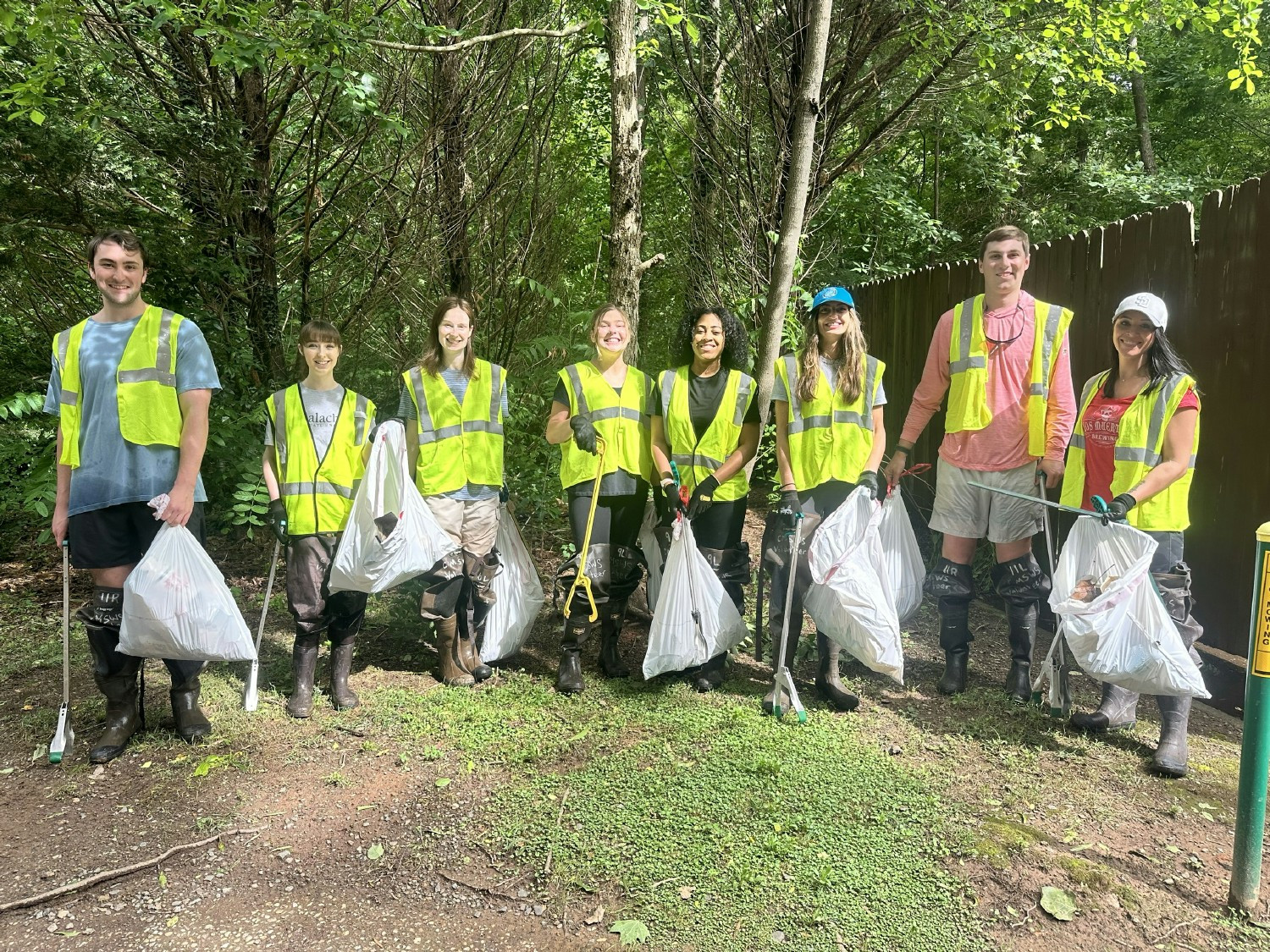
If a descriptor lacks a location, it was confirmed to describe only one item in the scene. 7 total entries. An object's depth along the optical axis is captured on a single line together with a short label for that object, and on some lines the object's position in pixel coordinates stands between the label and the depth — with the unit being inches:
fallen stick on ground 101.7
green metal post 92.0
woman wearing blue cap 150.6
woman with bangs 152.1
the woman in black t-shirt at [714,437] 156.4
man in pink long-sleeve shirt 150.9
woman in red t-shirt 130.7
